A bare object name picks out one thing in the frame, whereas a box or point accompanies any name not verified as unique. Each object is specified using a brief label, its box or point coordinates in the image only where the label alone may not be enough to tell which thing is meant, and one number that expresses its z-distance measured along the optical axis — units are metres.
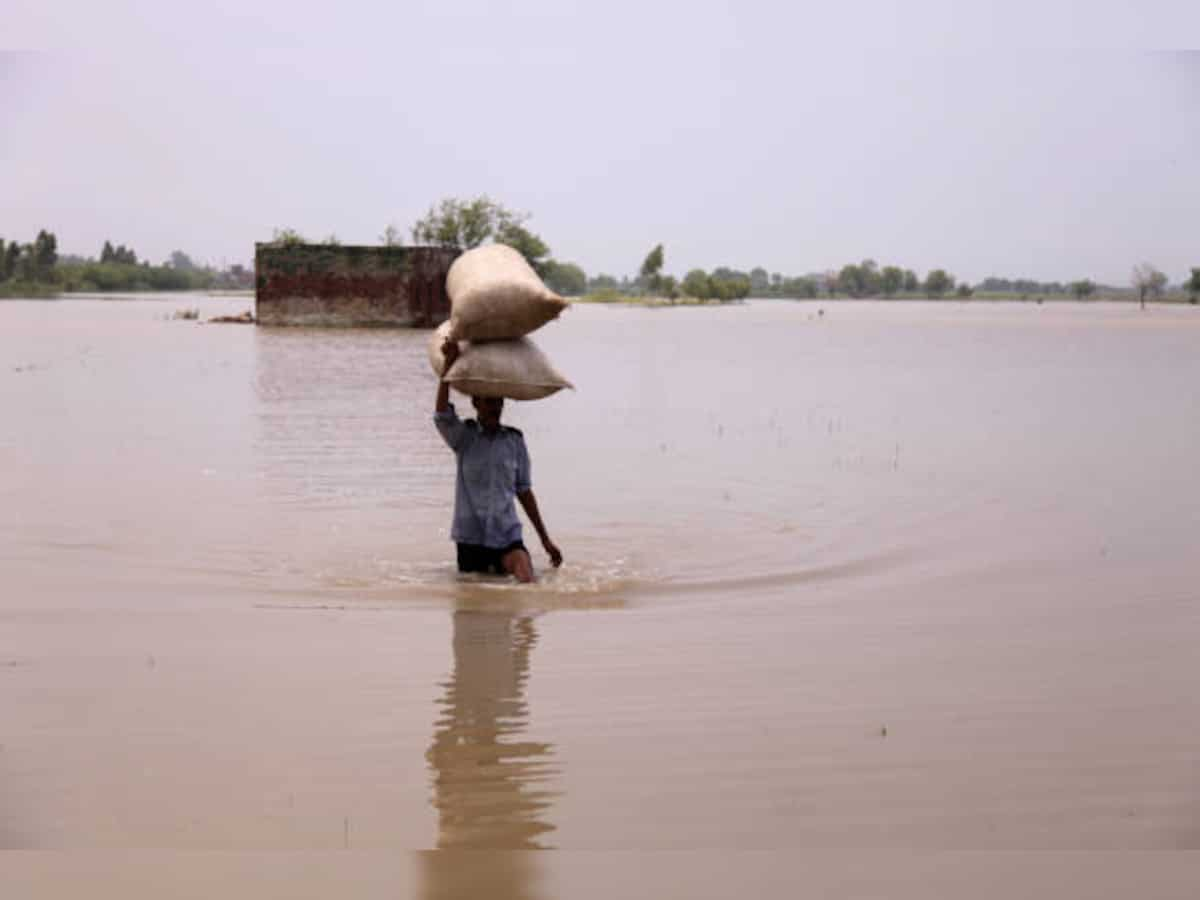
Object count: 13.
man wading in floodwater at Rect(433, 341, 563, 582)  6.49
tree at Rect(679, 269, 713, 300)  139.88
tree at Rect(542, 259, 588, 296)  158.61
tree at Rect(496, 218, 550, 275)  76.62
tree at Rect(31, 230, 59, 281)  95.44
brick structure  37.38
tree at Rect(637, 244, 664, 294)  122.81
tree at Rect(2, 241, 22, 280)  94.50
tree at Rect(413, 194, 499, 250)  75.69
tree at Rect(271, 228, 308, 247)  66.96
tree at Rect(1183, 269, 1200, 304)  131.75
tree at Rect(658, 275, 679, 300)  131.00
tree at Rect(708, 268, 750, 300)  139.62
